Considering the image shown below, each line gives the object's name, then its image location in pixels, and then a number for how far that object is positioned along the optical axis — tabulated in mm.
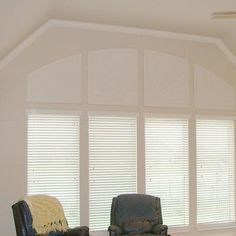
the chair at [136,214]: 5348
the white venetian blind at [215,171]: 6426
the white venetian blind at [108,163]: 5758
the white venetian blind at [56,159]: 5445
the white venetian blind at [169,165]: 6113
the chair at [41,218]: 4477
